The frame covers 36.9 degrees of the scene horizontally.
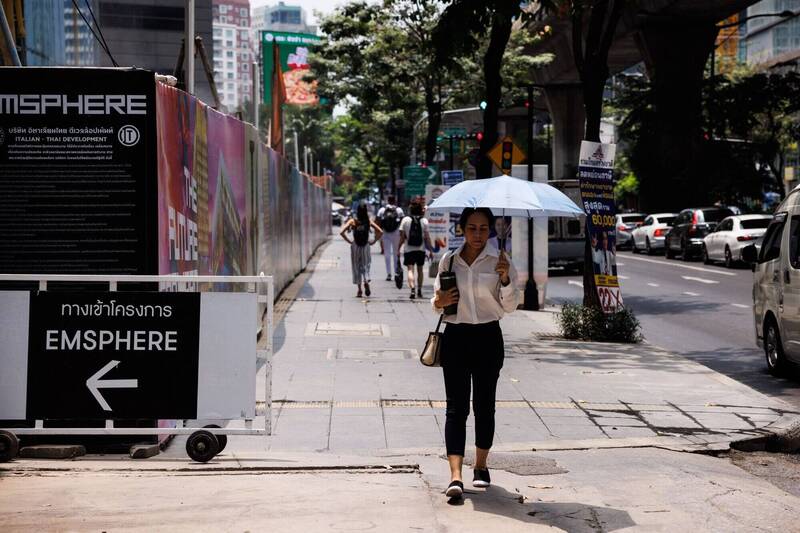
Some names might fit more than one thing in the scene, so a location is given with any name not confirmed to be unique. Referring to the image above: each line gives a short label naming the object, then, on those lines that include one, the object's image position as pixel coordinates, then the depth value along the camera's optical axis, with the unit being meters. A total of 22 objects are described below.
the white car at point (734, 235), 33.34
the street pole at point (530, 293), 21.02
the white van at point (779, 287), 12.20
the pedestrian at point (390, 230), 26.11
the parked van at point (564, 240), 32.12
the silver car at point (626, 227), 49.91
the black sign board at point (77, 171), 8.06
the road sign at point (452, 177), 34.00
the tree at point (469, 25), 15.16
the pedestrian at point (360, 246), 22.52
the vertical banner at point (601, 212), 15.84
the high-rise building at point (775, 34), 101.31
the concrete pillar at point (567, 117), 68.44
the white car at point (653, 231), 44.69
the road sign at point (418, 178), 40.03
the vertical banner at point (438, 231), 29.30
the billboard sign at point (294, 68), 61.78
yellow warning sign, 20.44
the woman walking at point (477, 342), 7.10
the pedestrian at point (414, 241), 22.05
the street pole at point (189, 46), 11.88
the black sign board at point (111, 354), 7.49
